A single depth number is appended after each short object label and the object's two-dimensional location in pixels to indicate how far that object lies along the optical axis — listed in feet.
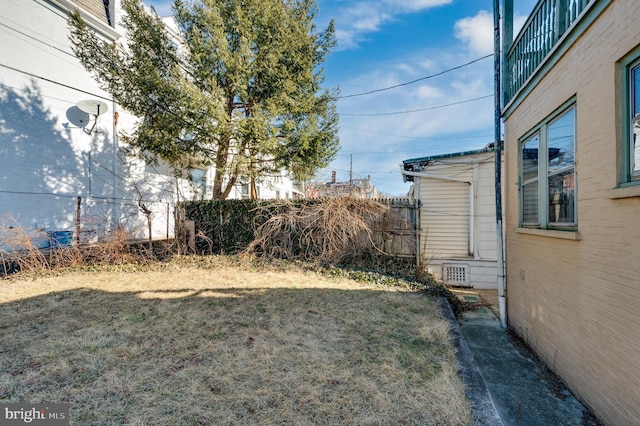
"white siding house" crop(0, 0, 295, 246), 24.03
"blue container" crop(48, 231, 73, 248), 23.94
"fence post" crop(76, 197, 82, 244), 23.92
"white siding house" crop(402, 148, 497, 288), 24.00
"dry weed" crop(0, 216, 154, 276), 20.35
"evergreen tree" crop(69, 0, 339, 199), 23.99
